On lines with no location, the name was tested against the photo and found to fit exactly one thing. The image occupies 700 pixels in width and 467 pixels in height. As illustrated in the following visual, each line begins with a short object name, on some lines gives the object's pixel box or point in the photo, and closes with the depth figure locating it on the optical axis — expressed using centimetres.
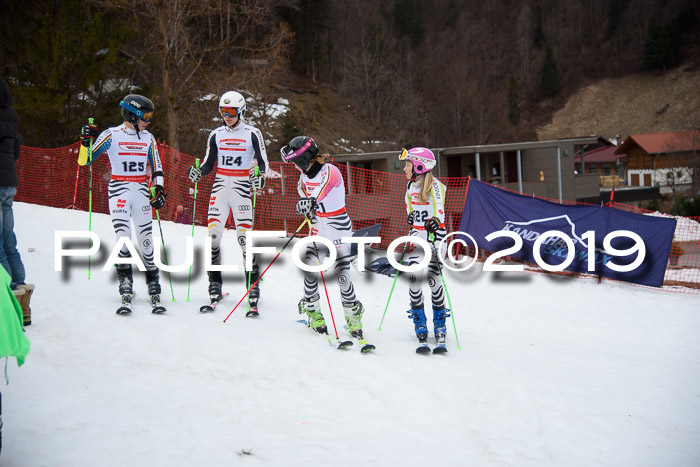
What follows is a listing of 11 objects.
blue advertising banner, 1135
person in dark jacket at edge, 596
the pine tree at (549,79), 8631
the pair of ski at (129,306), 656
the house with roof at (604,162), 6775
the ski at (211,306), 713
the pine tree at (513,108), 7725
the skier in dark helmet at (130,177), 675
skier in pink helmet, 677
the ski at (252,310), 721
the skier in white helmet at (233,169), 706
